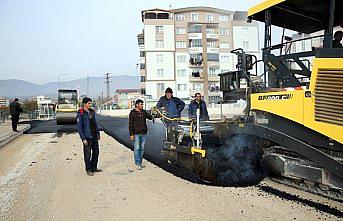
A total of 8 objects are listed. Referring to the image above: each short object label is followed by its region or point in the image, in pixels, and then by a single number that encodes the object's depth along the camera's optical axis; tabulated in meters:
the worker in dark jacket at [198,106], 8.41
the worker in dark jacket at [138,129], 7.32
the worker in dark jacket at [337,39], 4.09
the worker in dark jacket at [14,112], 15.66
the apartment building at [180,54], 50.41
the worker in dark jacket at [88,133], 6.78
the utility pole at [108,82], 77.96
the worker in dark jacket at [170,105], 7.79
